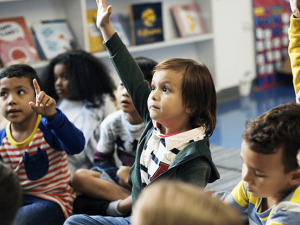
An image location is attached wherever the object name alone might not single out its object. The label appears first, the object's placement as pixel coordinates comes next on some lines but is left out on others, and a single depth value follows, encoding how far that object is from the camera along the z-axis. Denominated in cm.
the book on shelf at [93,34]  274
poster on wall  389
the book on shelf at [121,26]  292
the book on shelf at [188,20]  336
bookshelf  328
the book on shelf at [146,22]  298
